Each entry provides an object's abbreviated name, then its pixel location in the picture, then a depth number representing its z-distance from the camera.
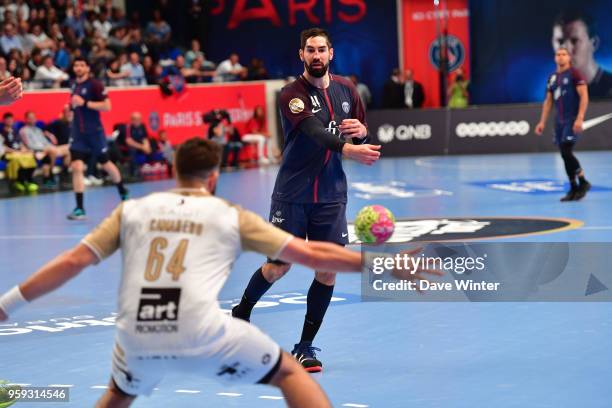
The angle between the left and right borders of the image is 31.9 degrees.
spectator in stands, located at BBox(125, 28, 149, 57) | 26.73
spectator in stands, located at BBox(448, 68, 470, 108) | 28.92
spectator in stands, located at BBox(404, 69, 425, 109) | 28.81
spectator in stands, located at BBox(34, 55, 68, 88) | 22.44
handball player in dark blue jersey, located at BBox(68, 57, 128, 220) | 15.48
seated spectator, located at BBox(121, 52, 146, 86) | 24.42
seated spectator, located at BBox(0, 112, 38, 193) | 20.50
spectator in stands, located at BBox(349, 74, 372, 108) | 28.67
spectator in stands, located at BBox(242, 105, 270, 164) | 26.11
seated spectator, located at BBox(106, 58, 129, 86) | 23.84
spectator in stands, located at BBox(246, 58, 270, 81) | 28.34
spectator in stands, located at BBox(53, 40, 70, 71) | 23.86
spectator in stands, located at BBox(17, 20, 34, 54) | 24.30
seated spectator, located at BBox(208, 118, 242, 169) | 24.39
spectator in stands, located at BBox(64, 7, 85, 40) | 25.94
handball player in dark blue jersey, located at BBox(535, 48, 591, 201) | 15.38
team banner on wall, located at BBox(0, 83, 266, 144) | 21.83
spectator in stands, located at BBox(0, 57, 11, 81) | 21.27
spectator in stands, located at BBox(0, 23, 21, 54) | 23.67
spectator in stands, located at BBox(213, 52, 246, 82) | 27.20
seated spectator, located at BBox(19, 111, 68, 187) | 20.92
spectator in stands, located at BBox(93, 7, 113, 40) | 27.02
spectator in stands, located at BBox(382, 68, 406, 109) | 28.62
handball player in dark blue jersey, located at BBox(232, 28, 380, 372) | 7.11
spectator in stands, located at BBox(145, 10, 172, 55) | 28.50
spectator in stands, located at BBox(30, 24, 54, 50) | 24.36
